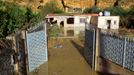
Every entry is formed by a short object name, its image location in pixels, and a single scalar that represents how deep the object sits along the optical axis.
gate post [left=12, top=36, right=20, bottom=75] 3.26
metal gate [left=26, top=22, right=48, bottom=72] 4.17
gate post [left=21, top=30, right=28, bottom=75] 3.98
